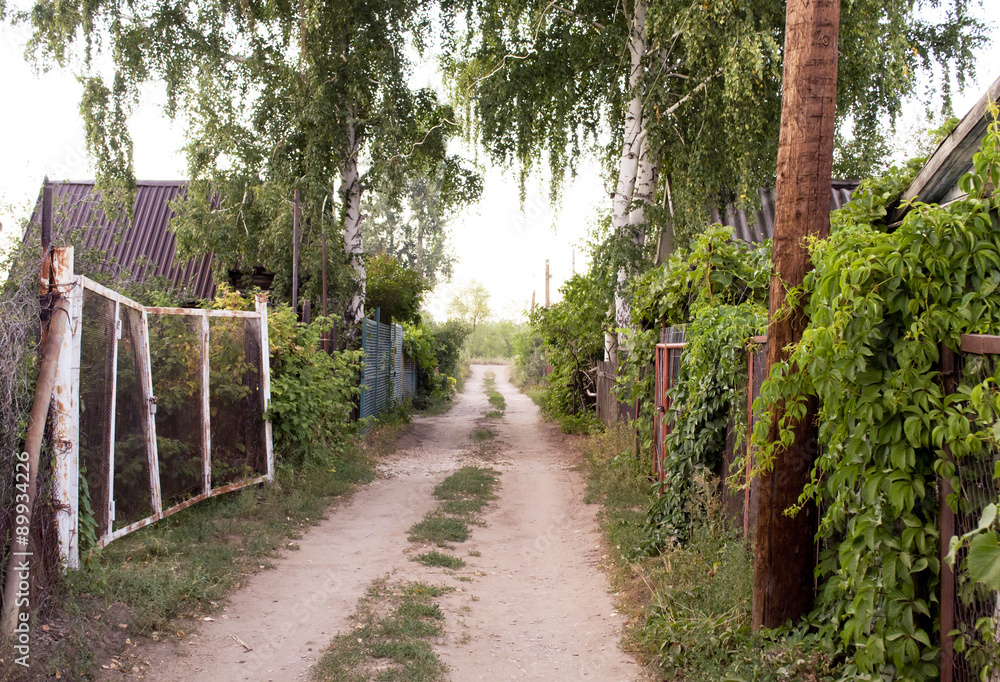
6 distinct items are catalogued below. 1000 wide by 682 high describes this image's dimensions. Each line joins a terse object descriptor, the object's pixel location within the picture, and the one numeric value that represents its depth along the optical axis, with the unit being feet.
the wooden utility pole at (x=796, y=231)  12.35
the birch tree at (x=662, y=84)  30.37
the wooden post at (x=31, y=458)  12.20
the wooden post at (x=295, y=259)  34.94
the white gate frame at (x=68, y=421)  14.26
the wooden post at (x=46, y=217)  13.65
